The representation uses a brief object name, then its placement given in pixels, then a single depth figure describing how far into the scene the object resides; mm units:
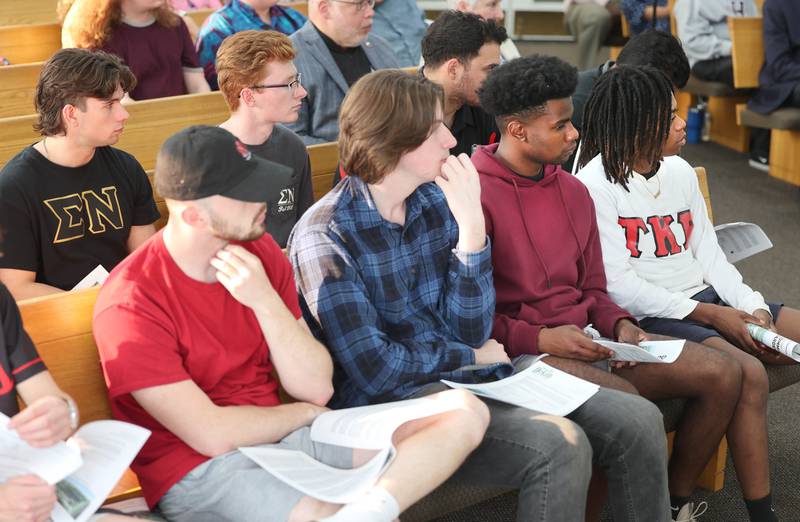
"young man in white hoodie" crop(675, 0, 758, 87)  5645
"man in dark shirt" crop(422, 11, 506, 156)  3102
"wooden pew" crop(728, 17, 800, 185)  5039
